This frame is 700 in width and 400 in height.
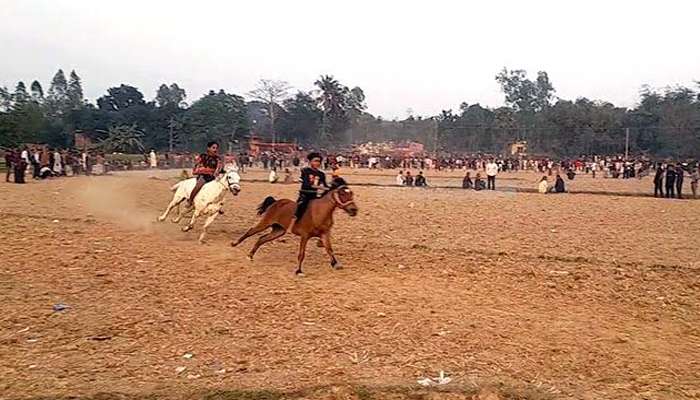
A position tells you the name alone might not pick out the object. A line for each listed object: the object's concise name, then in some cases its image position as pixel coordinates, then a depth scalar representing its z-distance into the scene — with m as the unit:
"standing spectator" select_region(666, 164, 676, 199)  31.17
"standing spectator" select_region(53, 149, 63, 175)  36.69
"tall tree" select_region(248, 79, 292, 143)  92.44
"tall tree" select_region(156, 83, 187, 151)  77.38
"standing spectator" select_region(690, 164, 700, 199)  32.25
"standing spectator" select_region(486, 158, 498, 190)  35.28
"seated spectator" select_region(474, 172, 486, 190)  35.00
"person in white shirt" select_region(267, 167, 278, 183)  38.82
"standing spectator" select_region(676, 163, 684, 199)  31.58
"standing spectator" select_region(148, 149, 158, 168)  54.16
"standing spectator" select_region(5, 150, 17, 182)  31.45
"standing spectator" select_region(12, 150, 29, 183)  29.83
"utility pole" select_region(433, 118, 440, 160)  88.63
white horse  13.34
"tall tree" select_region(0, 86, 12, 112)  71.78
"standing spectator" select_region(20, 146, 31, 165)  31.47
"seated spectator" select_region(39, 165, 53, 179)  34.38
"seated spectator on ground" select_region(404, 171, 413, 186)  38.81
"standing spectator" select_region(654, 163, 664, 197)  32.16
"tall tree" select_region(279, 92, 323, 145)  93.00
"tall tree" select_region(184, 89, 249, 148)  79.00
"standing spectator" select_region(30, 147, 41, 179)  33.94
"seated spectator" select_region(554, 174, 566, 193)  33.50
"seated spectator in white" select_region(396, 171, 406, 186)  38.47
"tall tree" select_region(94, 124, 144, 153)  67.12
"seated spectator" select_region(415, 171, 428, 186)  38.66
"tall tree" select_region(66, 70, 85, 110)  119.84
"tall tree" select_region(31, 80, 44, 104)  115.24
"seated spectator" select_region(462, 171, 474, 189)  35.88
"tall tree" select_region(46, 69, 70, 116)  98.44
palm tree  95.19
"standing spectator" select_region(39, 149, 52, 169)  34.73
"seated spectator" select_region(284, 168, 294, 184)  39.06
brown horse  10.50
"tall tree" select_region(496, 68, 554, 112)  122.00
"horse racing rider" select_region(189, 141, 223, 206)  14.36
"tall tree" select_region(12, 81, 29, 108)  64.56
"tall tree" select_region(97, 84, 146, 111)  90.79
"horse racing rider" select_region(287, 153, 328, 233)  11.34
